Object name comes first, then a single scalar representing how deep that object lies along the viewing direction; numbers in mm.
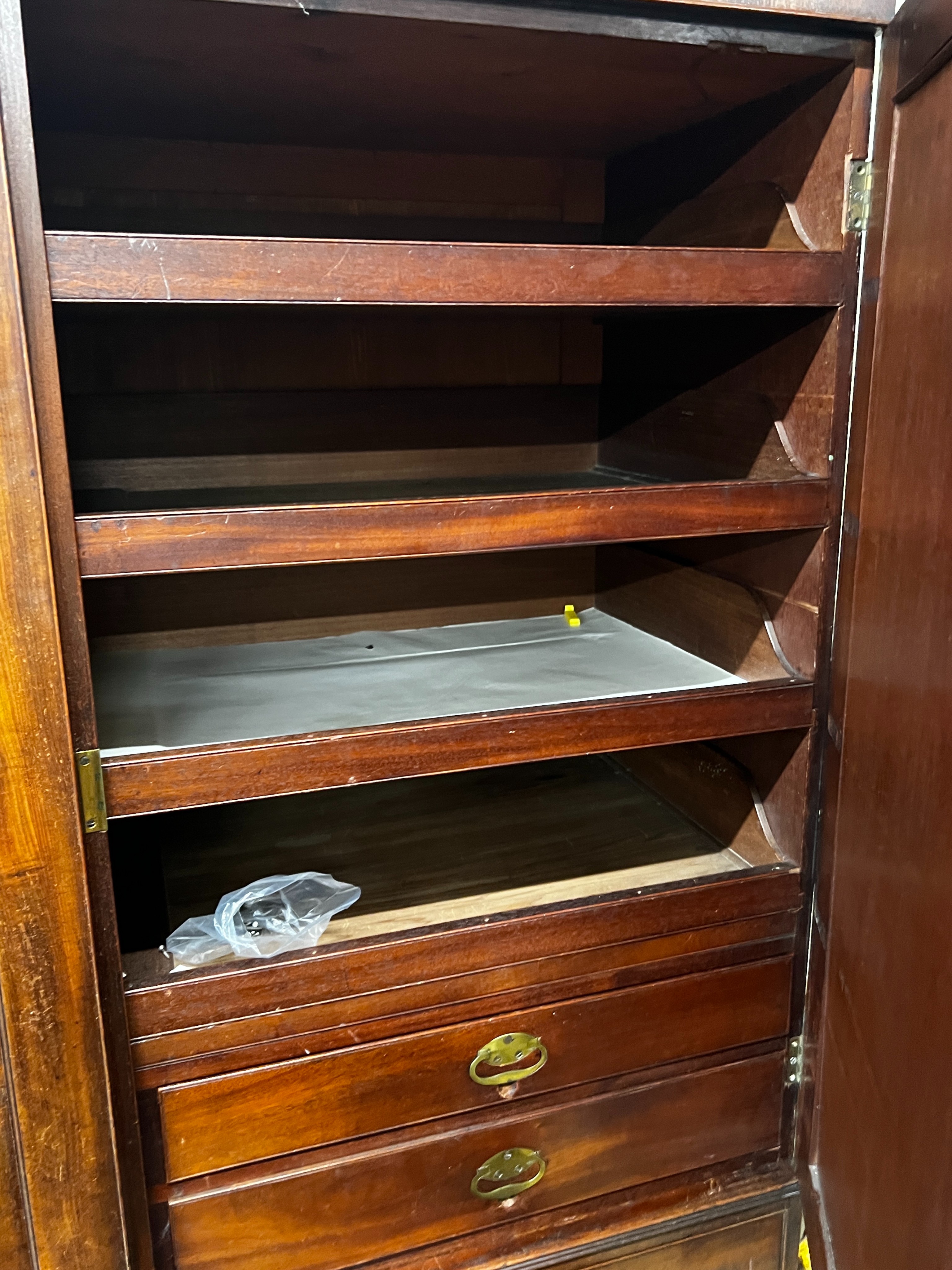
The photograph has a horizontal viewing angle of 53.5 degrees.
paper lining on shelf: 1081
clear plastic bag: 1042
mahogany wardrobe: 857
